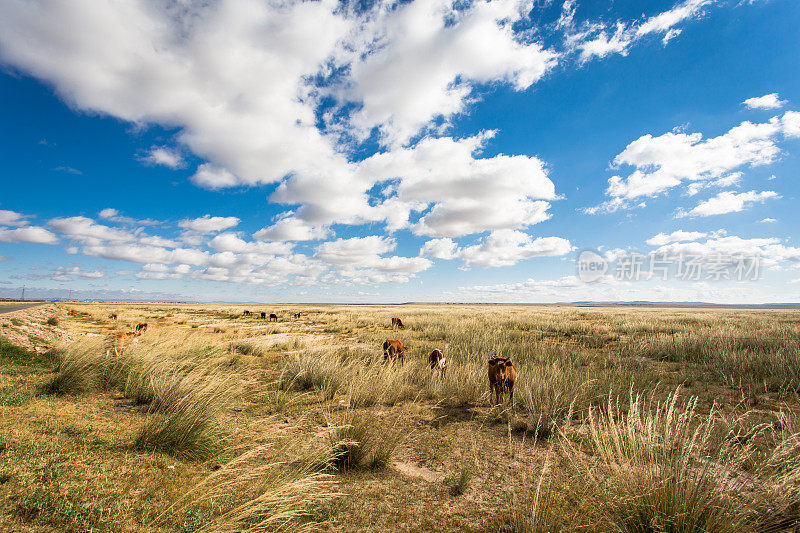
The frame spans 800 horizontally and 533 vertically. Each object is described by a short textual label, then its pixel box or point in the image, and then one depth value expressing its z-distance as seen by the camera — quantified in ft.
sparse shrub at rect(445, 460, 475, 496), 11.96
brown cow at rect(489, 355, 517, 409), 21.25
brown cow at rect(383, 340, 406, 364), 33.01
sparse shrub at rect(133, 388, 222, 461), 13.16
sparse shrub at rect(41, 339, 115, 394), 20.20
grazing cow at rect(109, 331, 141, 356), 30.40
